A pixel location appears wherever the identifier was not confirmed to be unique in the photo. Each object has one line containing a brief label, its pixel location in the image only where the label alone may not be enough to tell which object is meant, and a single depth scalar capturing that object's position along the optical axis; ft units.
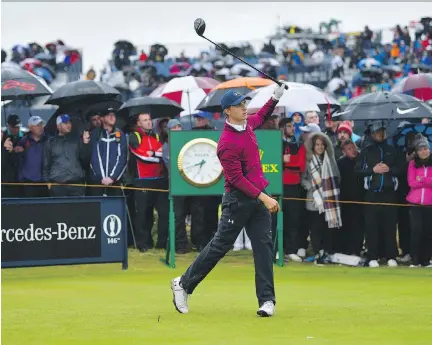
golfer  34.99
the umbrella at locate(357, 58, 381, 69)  117.50
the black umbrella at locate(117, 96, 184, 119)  64.54
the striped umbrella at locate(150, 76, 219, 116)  73.67
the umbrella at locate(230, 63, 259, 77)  120.26
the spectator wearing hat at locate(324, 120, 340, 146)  64.22
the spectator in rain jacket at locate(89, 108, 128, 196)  60.75
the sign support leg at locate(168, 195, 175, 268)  55.77
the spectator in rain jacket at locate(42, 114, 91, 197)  60.44
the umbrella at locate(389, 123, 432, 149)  58.49
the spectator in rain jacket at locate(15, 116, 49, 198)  61.82
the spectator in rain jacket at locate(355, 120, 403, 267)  56.39
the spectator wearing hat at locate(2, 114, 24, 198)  62.44
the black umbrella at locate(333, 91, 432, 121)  55.16
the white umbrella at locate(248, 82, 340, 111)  60.18
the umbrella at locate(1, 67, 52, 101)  63.62
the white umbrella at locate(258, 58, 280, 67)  131.85
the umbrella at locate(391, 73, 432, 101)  65.57
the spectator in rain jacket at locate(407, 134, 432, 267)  55.07
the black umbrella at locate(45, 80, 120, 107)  65.62
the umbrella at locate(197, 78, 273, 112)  64.75
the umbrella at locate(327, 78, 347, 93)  117.08
